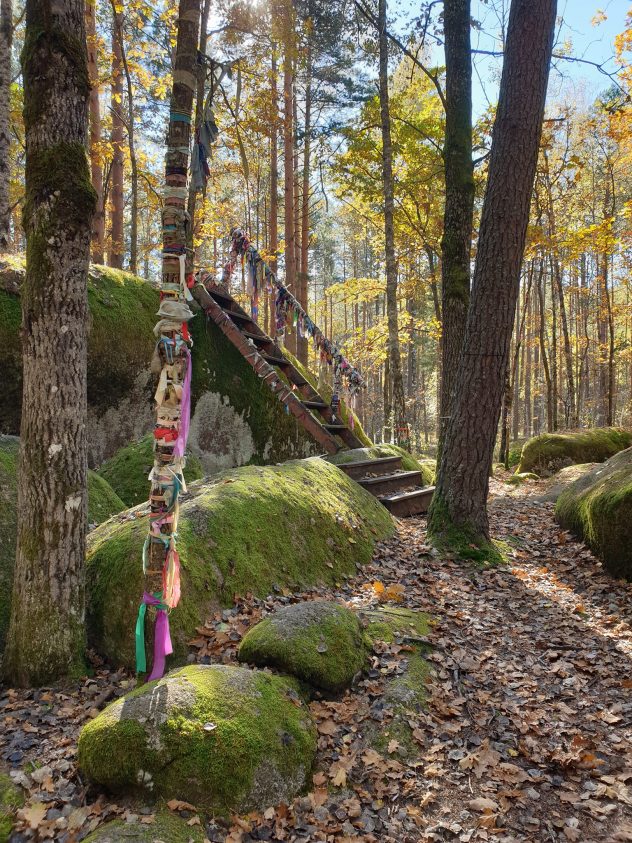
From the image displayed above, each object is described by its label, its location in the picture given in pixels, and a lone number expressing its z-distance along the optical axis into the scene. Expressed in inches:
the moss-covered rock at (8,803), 92.7
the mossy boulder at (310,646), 133.8
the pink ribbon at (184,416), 131.6
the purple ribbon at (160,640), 129.4
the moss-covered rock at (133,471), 251.1
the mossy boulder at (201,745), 99.9
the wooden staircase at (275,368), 321.1
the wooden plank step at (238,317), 369.2
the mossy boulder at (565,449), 543.8
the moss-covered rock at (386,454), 332.8
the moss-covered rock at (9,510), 159.6
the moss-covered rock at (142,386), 272.4
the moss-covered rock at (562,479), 385.9
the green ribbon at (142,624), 129.2
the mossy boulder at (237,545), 153.3
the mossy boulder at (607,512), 219.9
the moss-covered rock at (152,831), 87.4
